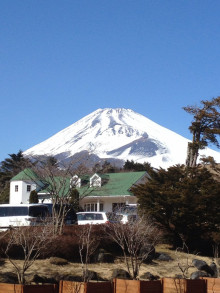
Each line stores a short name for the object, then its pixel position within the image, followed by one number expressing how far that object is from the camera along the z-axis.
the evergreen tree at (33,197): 45.96
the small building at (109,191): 45.00
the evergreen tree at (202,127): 35.38
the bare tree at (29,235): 16.05
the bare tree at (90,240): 19.71
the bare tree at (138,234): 19.27
